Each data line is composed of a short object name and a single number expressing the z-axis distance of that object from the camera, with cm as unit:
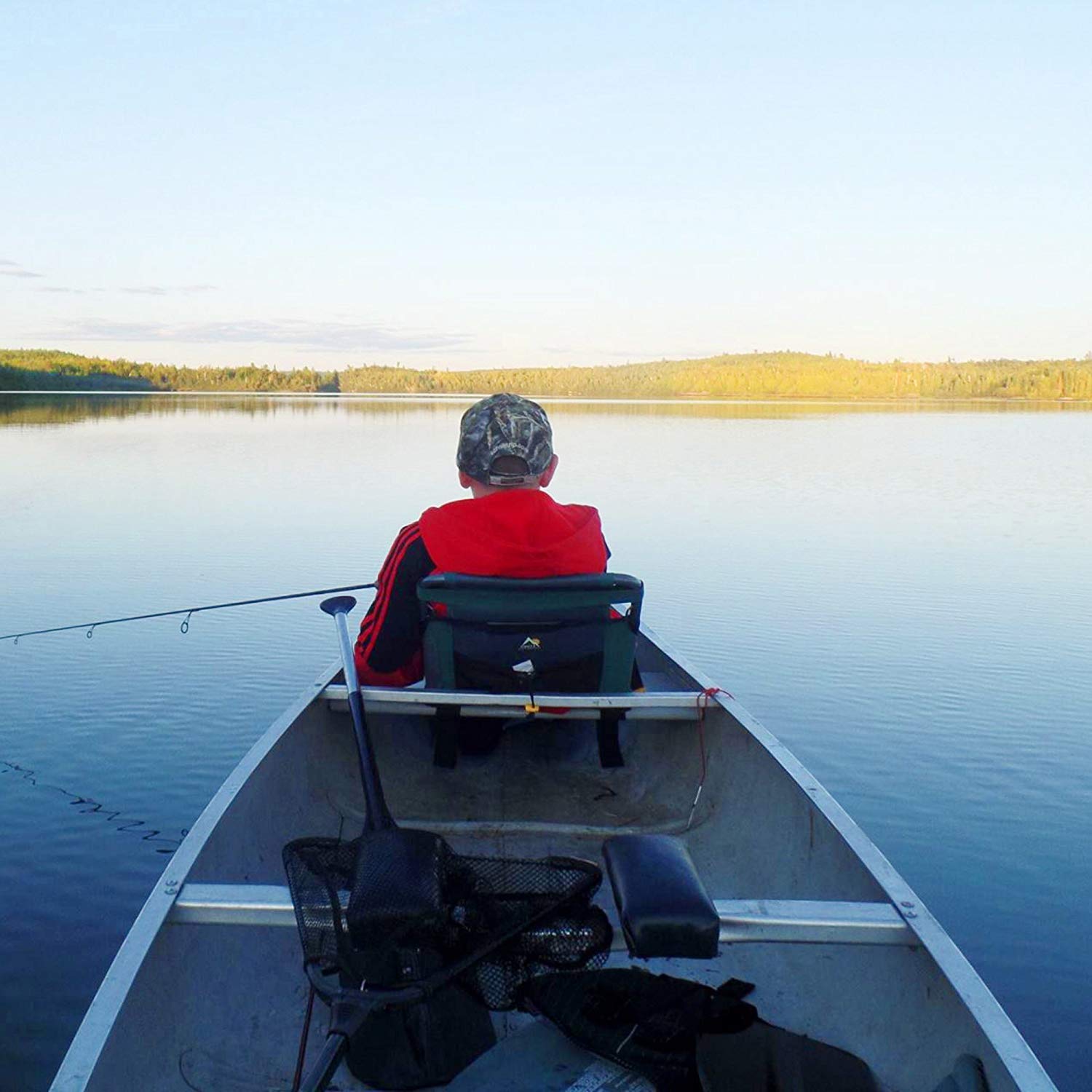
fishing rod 552
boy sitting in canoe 387
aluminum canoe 238
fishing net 222
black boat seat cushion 214
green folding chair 374
